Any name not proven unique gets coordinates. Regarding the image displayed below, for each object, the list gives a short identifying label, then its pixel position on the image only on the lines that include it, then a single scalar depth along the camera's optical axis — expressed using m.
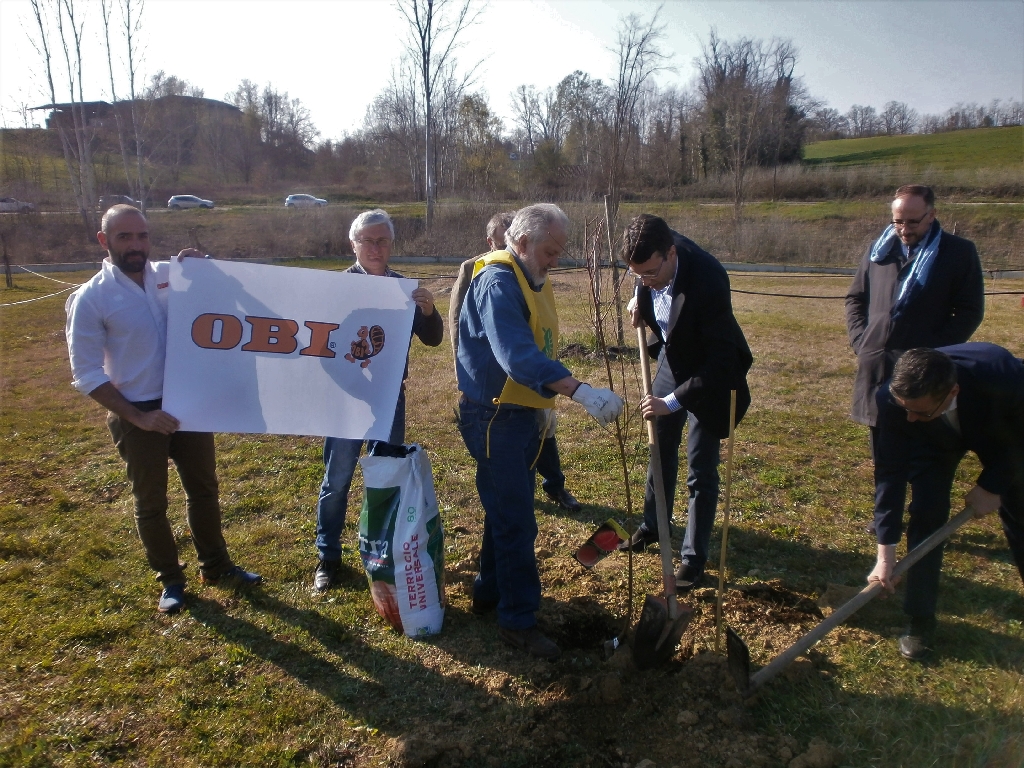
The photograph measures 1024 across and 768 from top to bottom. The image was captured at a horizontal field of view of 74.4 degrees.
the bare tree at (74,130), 23.41
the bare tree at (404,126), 31.77
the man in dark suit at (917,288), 3.49
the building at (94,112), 25.39
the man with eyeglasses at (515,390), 2.55
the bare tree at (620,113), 6.82
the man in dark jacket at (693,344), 2.89
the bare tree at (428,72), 27.19
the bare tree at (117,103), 22.94
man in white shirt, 2.96
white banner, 3.25
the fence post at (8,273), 16.80
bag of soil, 3.04
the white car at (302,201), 35.56
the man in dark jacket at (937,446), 2.42
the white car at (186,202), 37.12
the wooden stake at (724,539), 2.80
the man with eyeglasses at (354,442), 3.33
